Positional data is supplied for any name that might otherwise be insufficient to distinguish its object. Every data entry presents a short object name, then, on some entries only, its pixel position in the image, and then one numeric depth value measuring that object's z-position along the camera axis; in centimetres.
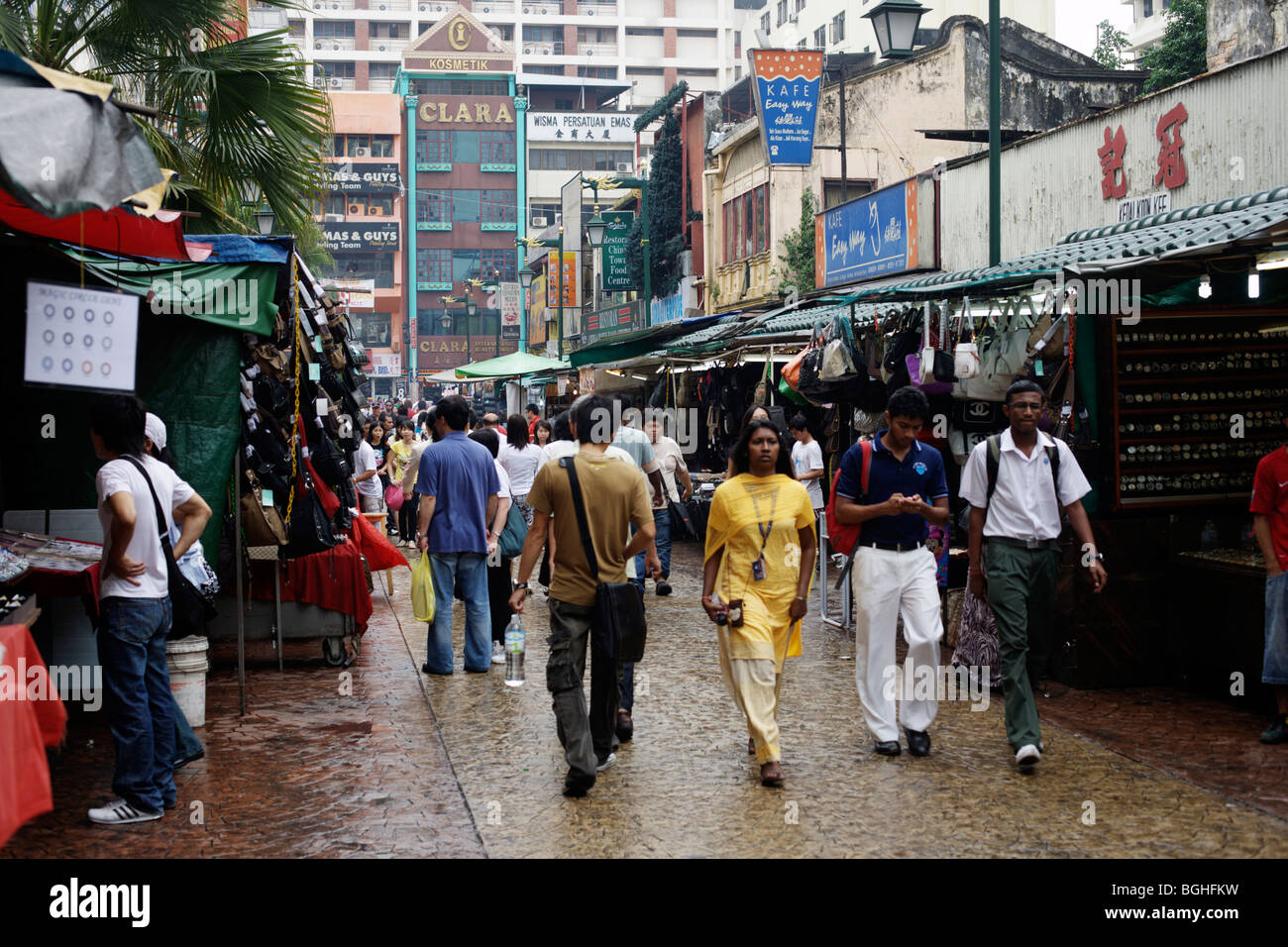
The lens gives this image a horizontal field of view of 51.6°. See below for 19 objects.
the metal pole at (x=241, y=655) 812
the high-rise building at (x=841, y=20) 4806
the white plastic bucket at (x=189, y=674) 755
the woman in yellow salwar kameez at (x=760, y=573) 650
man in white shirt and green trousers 676
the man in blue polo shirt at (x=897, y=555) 700
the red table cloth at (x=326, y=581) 983
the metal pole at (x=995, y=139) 1217
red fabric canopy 621
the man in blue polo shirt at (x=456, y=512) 941
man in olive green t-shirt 643
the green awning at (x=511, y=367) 2566
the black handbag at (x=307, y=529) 955
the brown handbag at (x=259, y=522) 917
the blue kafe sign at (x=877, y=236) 2056
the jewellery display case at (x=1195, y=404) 888
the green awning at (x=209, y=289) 791
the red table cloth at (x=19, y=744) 469
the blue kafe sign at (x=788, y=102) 2061
